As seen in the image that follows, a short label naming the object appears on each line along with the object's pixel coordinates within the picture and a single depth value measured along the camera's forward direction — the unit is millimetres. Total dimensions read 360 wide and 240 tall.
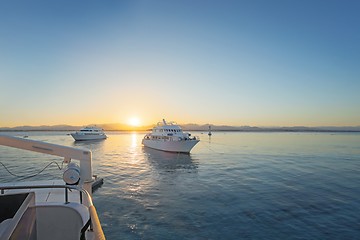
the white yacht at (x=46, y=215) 3857
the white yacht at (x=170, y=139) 38000
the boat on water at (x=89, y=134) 75262
